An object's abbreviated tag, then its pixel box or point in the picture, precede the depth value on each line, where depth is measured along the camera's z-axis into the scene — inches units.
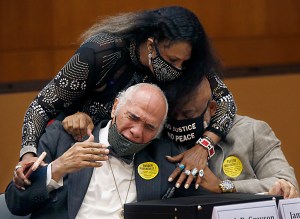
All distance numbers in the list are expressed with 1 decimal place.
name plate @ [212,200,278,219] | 210.7
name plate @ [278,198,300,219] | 222.7
